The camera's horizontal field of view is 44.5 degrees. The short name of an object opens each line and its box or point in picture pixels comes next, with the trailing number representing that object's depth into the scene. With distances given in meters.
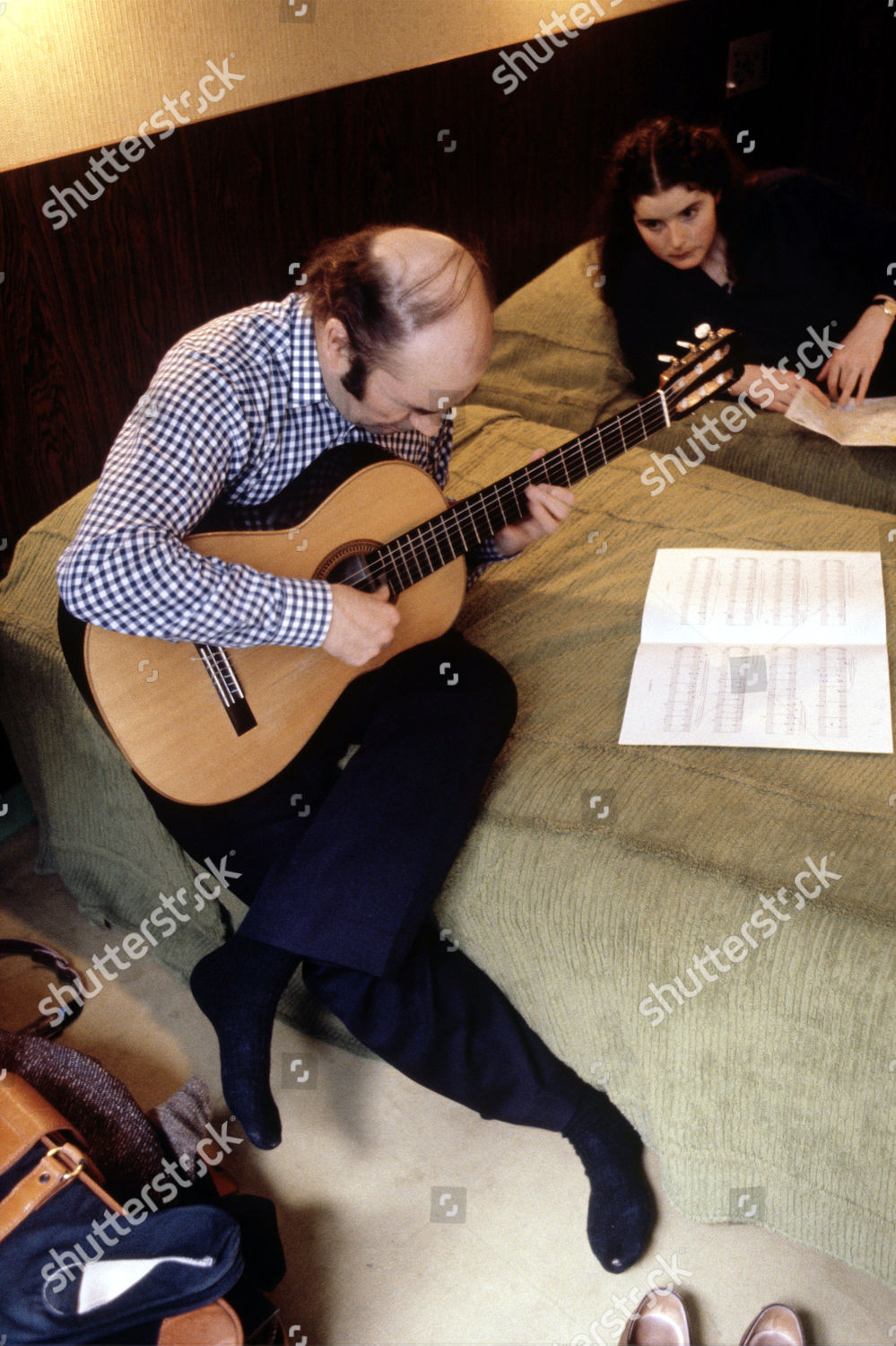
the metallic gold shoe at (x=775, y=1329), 1.19
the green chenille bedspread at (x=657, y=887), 1.14
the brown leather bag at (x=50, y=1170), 1.07
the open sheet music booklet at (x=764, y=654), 1.34
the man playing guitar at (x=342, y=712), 1.26
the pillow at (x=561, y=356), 2.18
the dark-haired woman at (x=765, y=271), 1.98
